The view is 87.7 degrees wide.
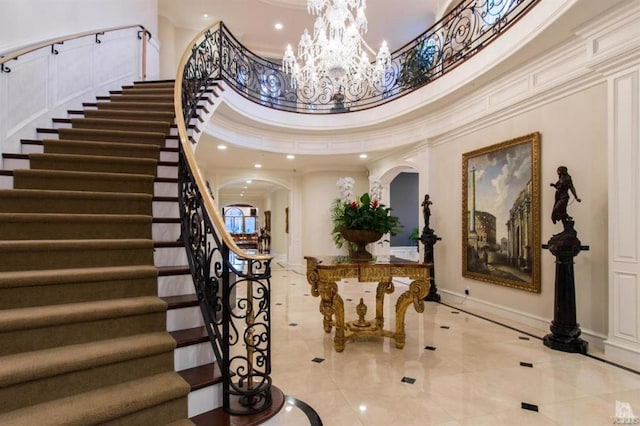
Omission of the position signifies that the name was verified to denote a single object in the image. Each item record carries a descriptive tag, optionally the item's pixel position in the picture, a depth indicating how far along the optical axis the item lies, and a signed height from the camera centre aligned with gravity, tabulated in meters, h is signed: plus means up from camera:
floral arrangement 3.72 -0.05
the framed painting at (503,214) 4.34 -0.02
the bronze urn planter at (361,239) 3.72 -0.29
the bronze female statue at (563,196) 3.55 +0.18
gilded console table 3.46 -0.72
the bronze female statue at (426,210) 6.15 +0.05
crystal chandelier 5.10 +2.60
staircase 1.70 -0.52
